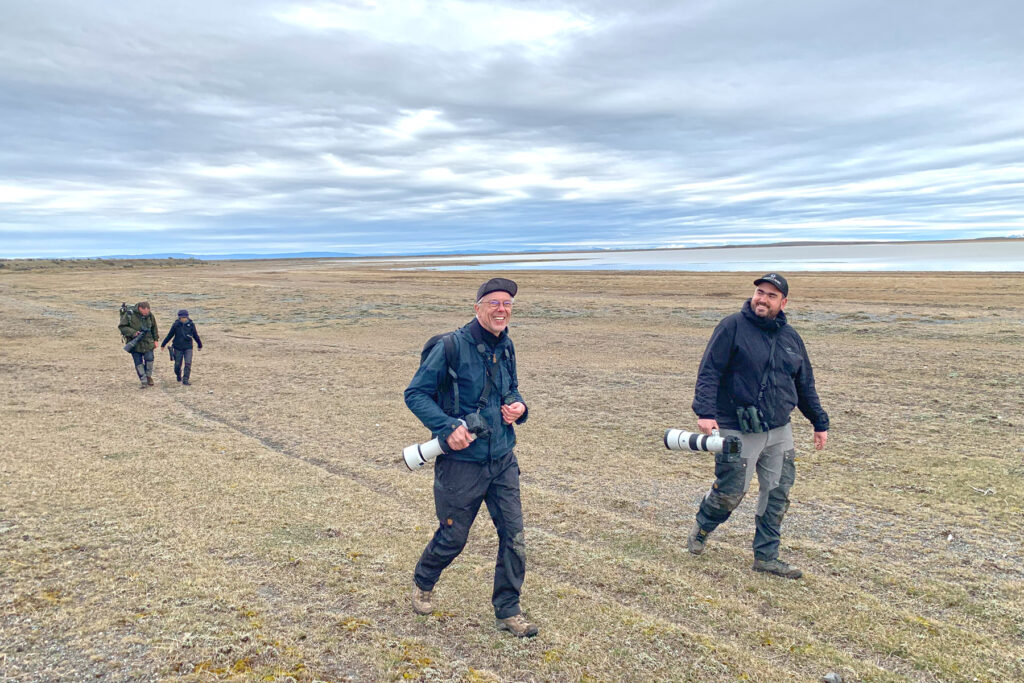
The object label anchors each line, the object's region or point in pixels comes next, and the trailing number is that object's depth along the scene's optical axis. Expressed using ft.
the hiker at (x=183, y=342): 48.98
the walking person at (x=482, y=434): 14.33
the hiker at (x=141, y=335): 47.16
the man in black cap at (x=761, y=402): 17.75
